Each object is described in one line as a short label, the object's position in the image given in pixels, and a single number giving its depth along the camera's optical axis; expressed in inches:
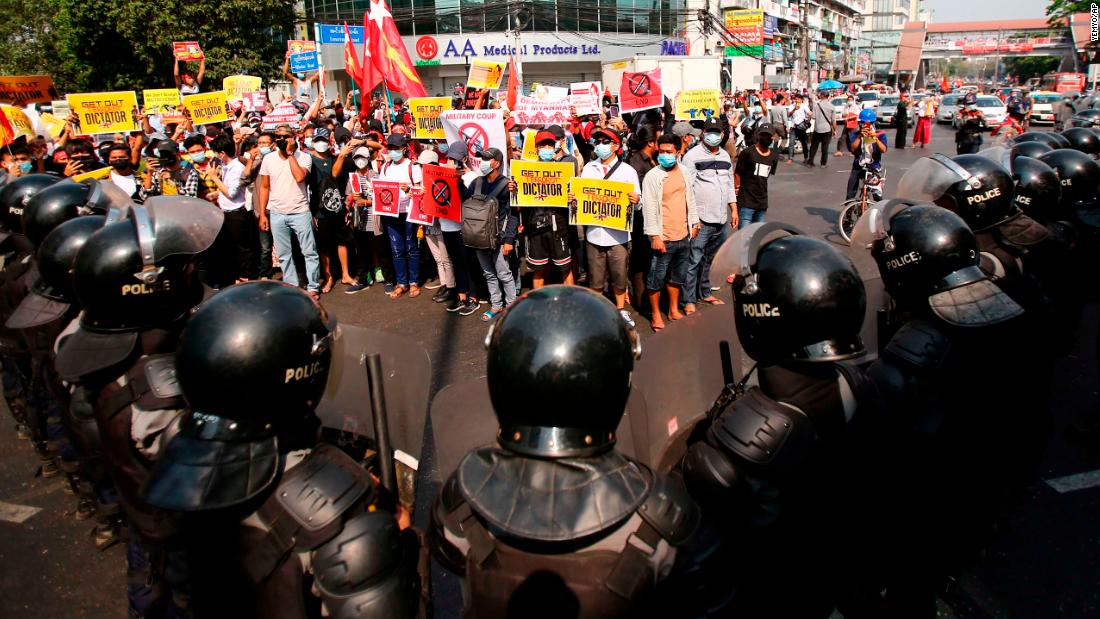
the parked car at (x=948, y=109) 1277.6
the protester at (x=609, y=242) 269.0
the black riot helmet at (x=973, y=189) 144.9
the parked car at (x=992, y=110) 1089.0
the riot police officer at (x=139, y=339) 94.7
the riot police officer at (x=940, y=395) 103.7
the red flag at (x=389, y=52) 464.1
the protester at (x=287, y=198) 316.2
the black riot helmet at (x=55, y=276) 132.8
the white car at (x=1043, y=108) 1162.6
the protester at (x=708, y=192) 284.0
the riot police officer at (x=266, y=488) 69.9
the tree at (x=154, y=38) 1088.2
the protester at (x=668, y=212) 261.7
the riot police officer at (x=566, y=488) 60.9
